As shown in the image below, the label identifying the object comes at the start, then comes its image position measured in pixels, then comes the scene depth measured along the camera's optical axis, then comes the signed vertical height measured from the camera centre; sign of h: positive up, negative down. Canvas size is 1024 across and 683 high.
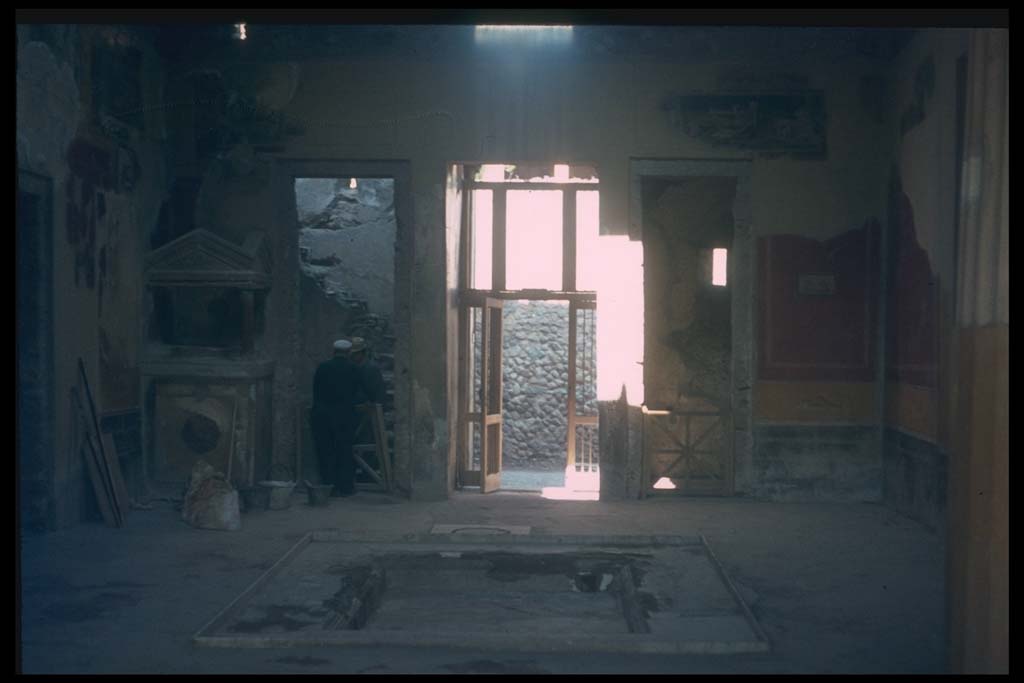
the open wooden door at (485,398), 10.88 -0.86
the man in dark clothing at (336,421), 10.10 -1.00
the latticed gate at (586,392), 14.42 -1.08
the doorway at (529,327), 11.12 -0.17
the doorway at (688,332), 10.31 -0.17
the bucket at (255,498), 9.24 -1.57
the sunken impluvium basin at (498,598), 5.20 -1.62
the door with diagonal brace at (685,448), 10.36 -1.26
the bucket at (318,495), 9.52 -1.59
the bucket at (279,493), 9.27 -1.53
